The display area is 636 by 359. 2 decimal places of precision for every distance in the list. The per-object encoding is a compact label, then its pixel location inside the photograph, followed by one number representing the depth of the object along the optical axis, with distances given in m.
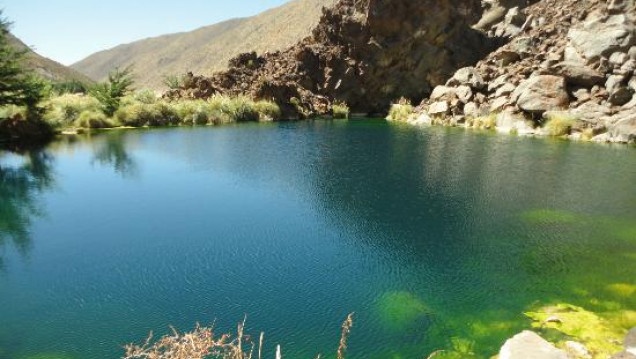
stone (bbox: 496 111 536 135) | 29.95
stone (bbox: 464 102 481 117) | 36.25
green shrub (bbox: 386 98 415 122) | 43.41
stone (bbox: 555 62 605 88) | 29.80
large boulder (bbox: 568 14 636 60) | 29.42
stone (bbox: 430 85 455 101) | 41.00
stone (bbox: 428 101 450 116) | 38.81
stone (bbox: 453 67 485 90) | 38.56
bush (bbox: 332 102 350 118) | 46.88
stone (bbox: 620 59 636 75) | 27.84
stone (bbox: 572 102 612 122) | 27.42
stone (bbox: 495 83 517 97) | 34.66
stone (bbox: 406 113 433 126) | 39.09
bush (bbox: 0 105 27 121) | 26.38
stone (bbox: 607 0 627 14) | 30.92
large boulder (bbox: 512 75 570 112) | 29.79
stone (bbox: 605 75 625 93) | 27.65
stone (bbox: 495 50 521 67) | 39.59
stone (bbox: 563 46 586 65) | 31.32
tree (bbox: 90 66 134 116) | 36.25
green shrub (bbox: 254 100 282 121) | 42.94
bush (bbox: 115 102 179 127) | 36.09
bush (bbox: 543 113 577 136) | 27.50
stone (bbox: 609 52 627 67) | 28.64
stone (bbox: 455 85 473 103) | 38.56
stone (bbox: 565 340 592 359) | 6.07
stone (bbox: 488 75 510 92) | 36.50
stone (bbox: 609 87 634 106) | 27.28
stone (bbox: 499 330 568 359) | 5.59
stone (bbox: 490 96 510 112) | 33.81
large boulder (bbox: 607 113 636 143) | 24.44
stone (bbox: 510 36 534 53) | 39.56
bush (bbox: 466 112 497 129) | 33.31
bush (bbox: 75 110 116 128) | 33.84
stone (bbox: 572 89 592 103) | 29.30
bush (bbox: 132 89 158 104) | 39.84
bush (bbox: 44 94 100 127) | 29.73
